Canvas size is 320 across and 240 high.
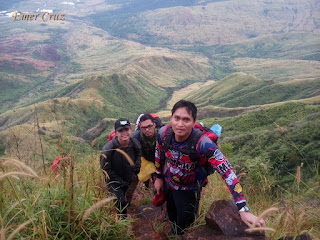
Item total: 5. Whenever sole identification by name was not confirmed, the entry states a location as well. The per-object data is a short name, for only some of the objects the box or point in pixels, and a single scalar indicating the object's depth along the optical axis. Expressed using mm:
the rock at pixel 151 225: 4043
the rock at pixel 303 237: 3039
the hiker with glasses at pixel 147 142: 6062
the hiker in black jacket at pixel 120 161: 4848
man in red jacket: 3318
